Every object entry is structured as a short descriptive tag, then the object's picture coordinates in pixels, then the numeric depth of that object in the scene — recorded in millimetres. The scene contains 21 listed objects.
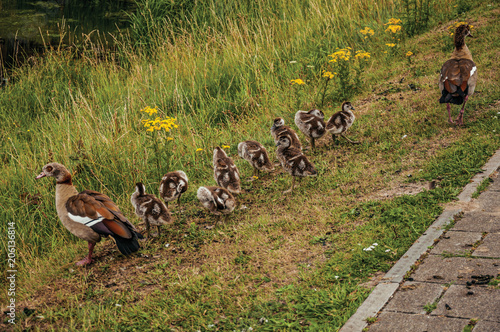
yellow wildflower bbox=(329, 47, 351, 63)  10458
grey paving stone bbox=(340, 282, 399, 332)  4625
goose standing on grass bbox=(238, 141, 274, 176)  8383
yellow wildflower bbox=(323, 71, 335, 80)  10230
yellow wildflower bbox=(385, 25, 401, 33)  11384
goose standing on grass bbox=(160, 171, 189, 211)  7612
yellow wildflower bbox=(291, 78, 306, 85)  10138
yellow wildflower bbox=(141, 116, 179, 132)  8305
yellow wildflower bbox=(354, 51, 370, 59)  10893
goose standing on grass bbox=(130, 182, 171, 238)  6945
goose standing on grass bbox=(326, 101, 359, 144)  8867
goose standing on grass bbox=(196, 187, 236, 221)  7120
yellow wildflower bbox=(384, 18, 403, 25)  11709
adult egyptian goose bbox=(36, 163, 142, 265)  6441
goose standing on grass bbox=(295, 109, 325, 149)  8883
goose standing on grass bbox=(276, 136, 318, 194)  7715
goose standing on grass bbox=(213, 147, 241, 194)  7871
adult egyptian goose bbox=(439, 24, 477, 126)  8484
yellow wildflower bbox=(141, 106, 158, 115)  8656
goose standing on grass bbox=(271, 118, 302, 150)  8568
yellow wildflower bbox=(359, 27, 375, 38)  11955
